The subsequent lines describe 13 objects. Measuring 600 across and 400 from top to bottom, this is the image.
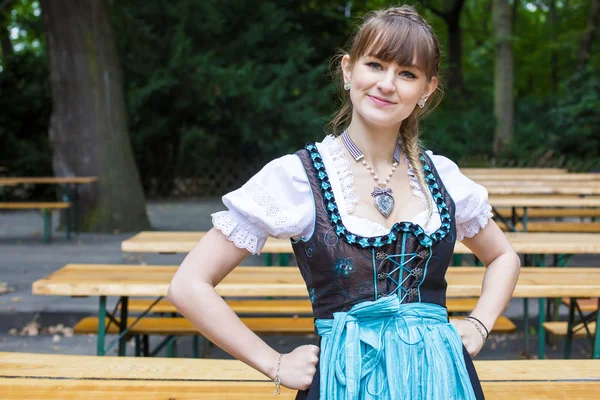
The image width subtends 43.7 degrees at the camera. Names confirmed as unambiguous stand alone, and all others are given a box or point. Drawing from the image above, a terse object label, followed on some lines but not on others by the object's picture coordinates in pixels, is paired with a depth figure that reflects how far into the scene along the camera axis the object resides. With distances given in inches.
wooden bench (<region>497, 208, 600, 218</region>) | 299.3
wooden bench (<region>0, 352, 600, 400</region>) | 86.3
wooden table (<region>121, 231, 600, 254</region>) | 152.9
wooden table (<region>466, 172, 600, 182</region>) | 295.6
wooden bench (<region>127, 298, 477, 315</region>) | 162.6
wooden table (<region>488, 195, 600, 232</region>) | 206.4
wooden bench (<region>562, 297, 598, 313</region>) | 177.0
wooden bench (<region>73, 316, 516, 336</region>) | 153.7
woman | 57.9
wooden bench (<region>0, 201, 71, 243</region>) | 346.0
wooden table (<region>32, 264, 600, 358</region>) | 130.6
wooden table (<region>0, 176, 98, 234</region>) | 361.1
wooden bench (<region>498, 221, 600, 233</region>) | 270.8
